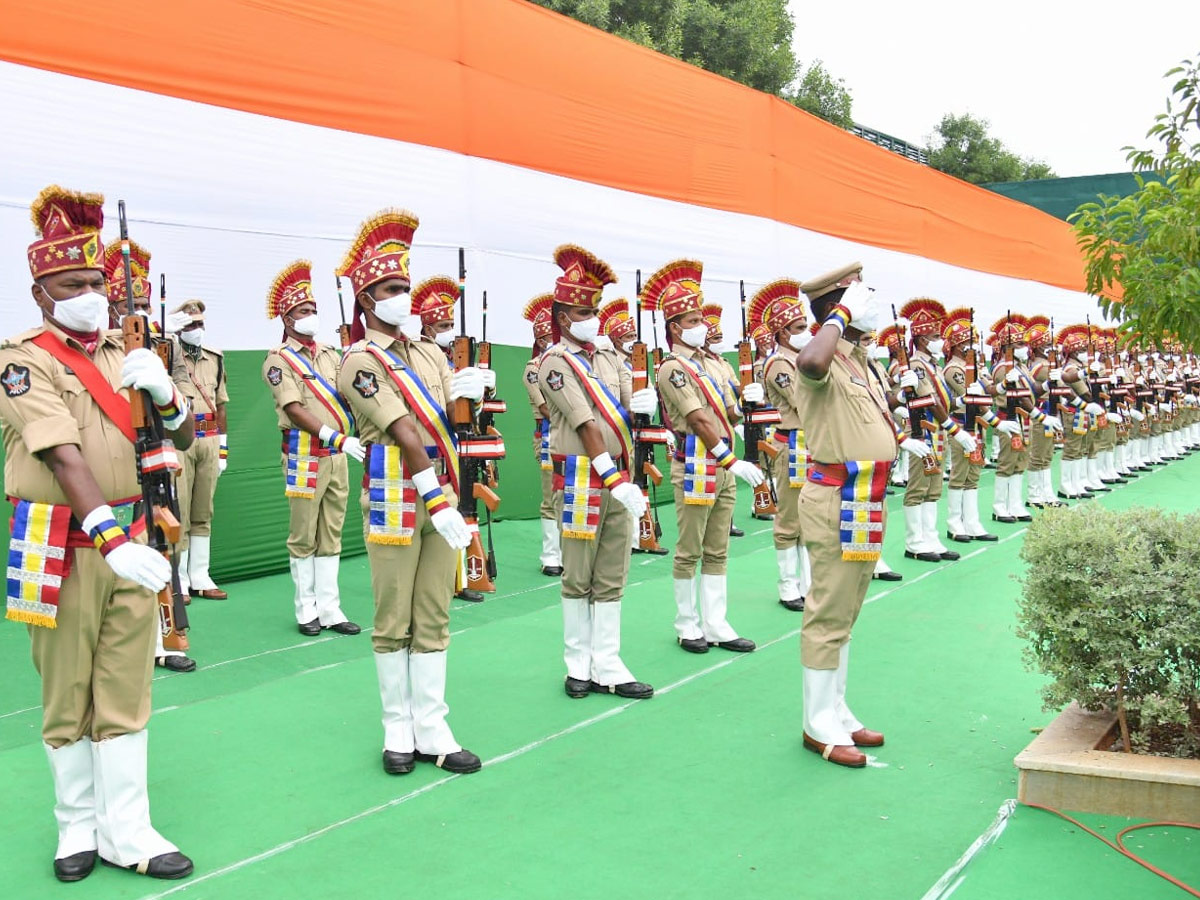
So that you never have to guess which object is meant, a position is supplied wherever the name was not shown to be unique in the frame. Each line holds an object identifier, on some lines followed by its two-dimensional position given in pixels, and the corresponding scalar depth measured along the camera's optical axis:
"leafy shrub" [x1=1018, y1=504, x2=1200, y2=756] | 4.08
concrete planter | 3.87
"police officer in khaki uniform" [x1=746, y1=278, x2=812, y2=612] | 7.50
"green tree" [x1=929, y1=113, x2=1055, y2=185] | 41.16
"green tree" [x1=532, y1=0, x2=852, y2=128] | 22.38
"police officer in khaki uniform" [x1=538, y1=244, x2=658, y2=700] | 5.50
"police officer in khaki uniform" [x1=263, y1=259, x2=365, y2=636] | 6.93
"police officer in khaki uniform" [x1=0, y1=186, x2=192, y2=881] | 3.50
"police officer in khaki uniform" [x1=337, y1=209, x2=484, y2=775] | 4.45
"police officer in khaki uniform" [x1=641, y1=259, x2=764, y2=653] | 6.33
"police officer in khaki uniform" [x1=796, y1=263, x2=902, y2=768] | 4.59
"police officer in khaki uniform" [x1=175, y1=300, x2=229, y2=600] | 7.46
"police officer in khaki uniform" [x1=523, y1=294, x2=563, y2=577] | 9.02
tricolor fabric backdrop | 7.40
